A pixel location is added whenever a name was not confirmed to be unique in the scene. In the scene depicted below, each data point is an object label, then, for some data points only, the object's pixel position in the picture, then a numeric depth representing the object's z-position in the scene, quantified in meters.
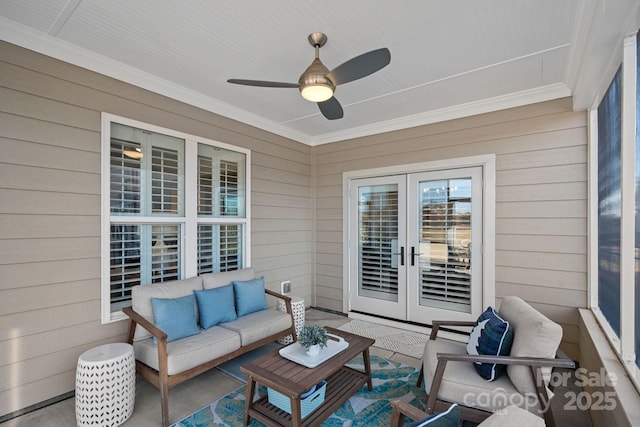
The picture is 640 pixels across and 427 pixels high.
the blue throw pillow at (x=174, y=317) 2.65
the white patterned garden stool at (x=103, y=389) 2.16
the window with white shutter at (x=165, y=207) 2.89
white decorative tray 2.32
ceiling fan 2.07
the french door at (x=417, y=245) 3.84
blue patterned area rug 2.30
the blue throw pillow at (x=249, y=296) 3.38
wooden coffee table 2.02
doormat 3.58
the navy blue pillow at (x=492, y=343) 2.08
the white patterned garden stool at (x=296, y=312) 3.72
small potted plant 2.40
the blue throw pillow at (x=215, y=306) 3.01
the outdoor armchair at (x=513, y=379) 1.94
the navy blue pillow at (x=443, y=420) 1.15
